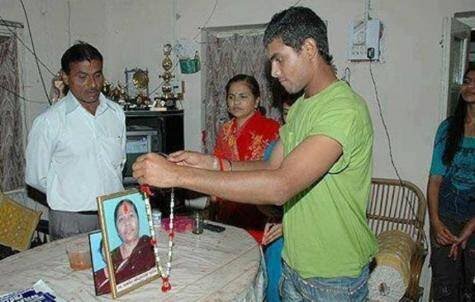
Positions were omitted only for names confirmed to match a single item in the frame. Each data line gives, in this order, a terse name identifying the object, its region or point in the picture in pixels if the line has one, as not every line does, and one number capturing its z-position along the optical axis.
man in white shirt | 2.59
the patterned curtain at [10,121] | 3.59
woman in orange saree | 2.88
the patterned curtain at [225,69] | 3.87
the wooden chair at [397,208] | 3.16
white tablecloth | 1.53
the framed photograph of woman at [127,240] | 1.46
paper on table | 1.43
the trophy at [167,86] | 4.21
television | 3.79
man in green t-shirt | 1.30
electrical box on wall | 3.26
